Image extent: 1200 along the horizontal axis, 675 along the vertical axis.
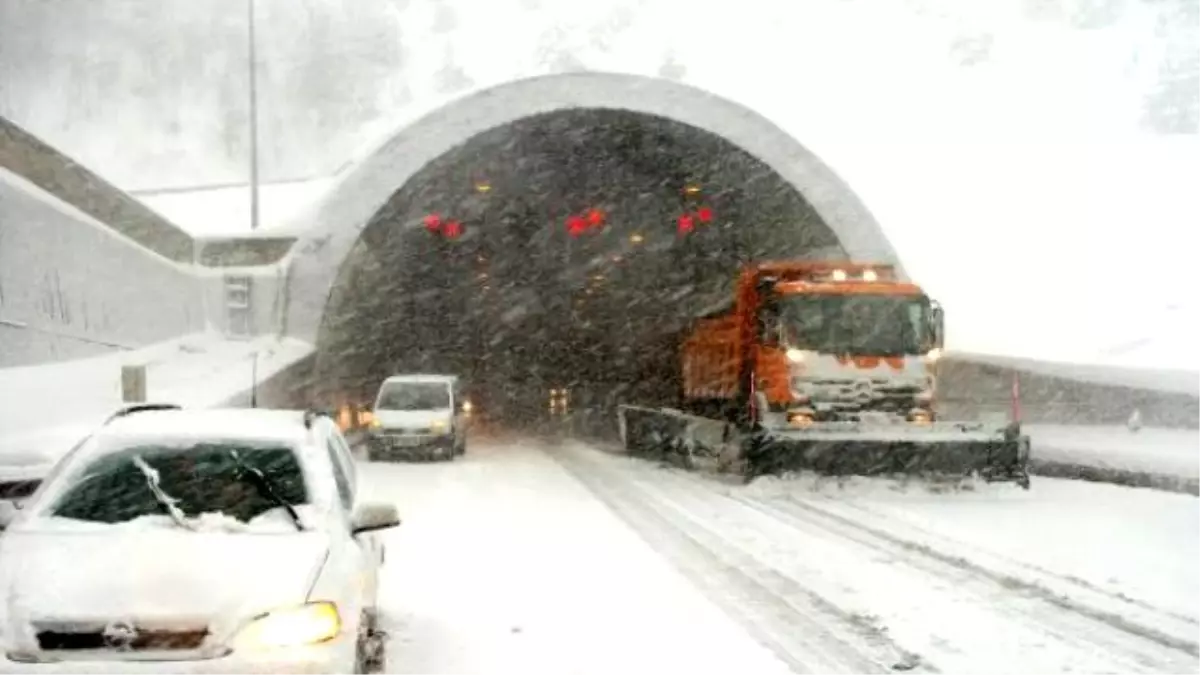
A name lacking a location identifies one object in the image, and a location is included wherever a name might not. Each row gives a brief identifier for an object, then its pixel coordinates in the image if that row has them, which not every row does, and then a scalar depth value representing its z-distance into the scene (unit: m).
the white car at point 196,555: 6.47
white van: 31.16
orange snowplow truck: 21.11
